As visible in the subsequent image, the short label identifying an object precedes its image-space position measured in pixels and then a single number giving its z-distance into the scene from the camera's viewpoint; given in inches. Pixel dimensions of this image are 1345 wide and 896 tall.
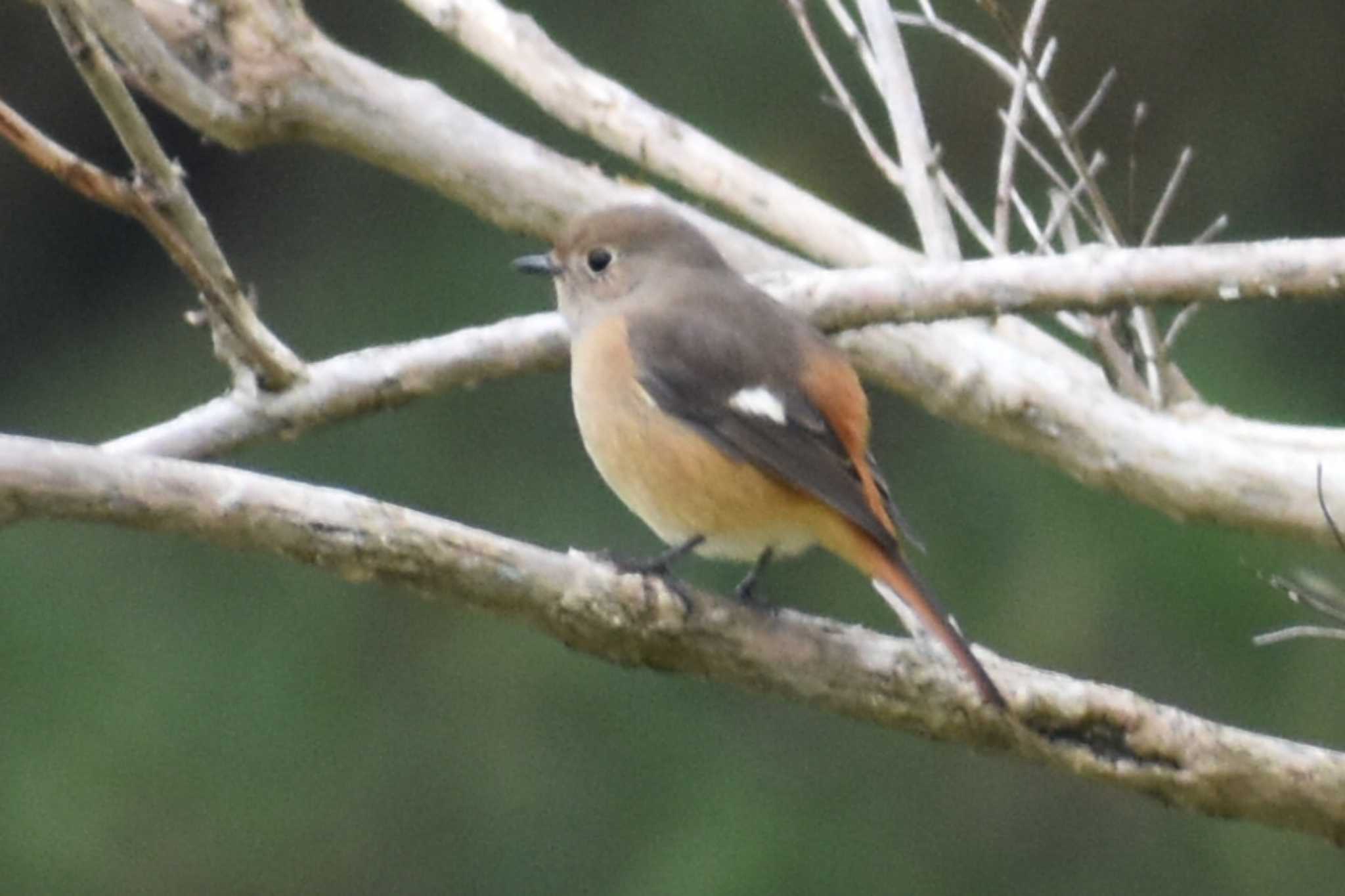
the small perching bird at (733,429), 254.4
